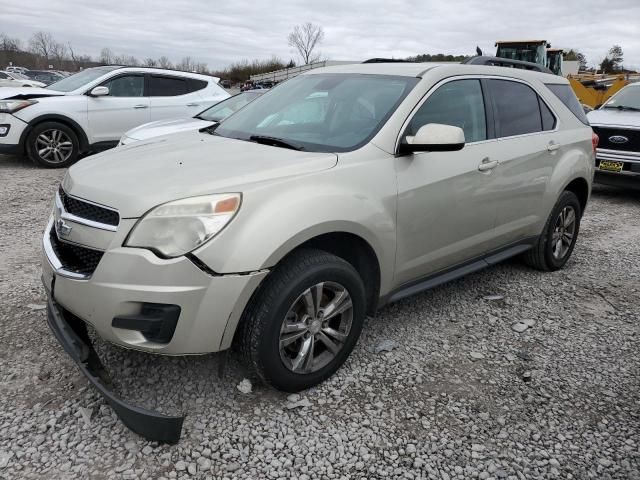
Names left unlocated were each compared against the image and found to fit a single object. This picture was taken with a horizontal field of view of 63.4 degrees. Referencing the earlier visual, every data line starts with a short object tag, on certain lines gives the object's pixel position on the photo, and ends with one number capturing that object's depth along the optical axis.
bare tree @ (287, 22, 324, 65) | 70.68
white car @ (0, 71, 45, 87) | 15.98
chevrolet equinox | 2.21
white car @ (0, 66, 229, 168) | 7.88
